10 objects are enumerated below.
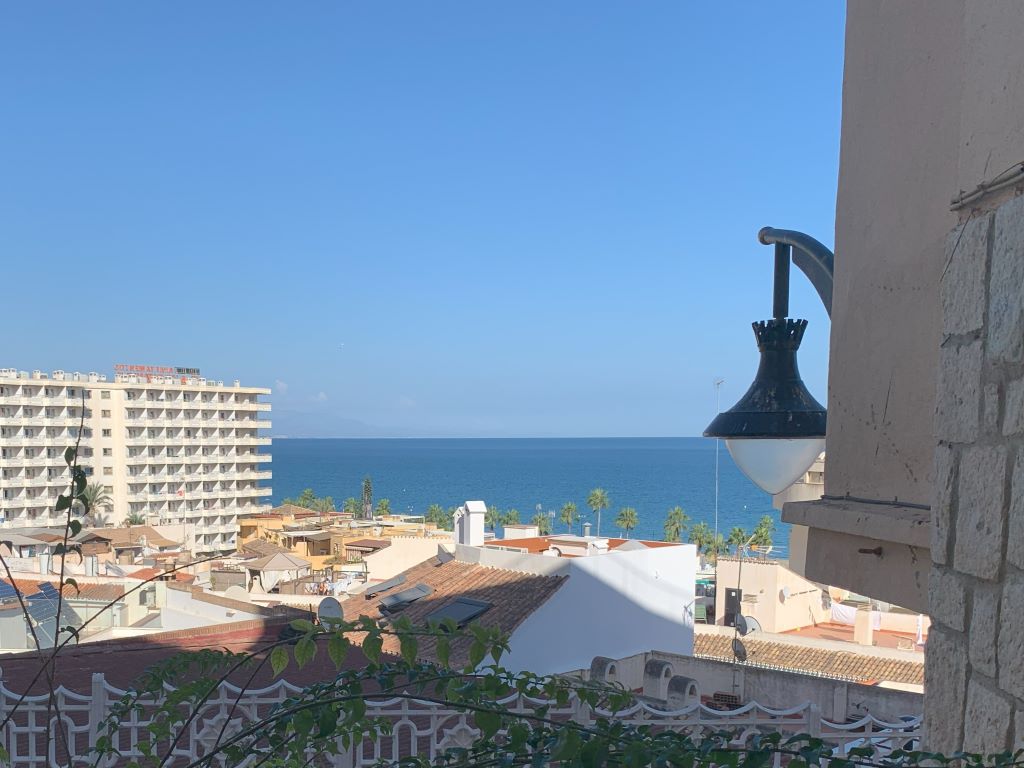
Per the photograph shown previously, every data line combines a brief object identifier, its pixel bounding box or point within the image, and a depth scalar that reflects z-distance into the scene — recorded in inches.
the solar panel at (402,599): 619.5
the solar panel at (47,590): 587.4
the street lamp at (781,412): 129.3
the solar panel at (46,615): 445.4
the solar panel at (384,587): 716.7
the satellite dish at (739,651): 708.0
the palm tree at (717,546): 2396.7
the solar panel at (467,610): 558.3
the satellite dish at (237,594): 797.9
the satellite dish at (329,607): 510.6
